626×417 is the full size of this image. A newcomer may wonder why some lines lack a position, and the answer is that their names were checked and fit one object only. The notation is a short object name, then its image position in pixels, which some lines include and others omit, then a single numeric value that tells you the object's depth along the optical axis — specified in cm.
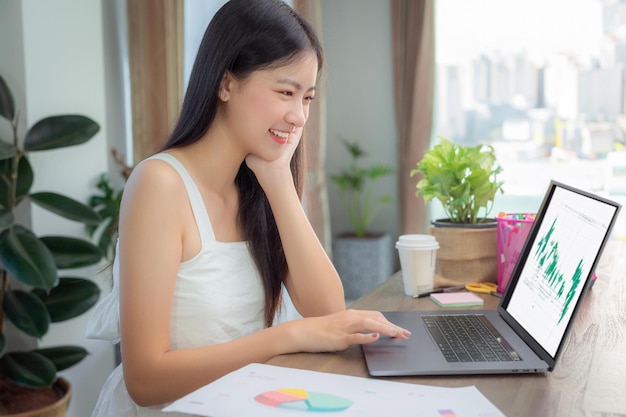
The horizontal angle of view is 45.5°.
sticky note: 167
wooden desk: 105
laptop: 118
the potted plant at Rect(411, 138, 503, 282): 185
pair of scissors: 181
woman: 132
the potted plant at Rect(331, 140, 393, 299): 524
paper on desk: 95
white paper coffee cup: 178
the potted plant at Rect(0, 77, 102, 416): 258
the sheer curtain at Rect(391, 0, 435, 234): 521
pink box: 176
